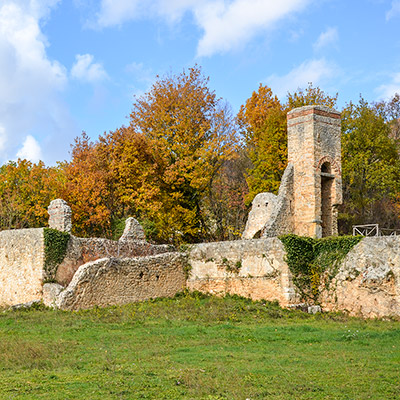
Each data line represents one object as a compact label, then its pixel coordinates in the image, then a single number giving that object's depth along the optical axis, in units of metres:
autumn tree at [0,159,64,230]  29.72
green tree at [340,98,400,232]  32.09
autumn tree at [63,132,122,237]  27.05
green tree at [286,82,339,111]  33.06
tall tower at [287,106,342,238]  23.28
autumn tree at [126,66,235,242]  29.80
